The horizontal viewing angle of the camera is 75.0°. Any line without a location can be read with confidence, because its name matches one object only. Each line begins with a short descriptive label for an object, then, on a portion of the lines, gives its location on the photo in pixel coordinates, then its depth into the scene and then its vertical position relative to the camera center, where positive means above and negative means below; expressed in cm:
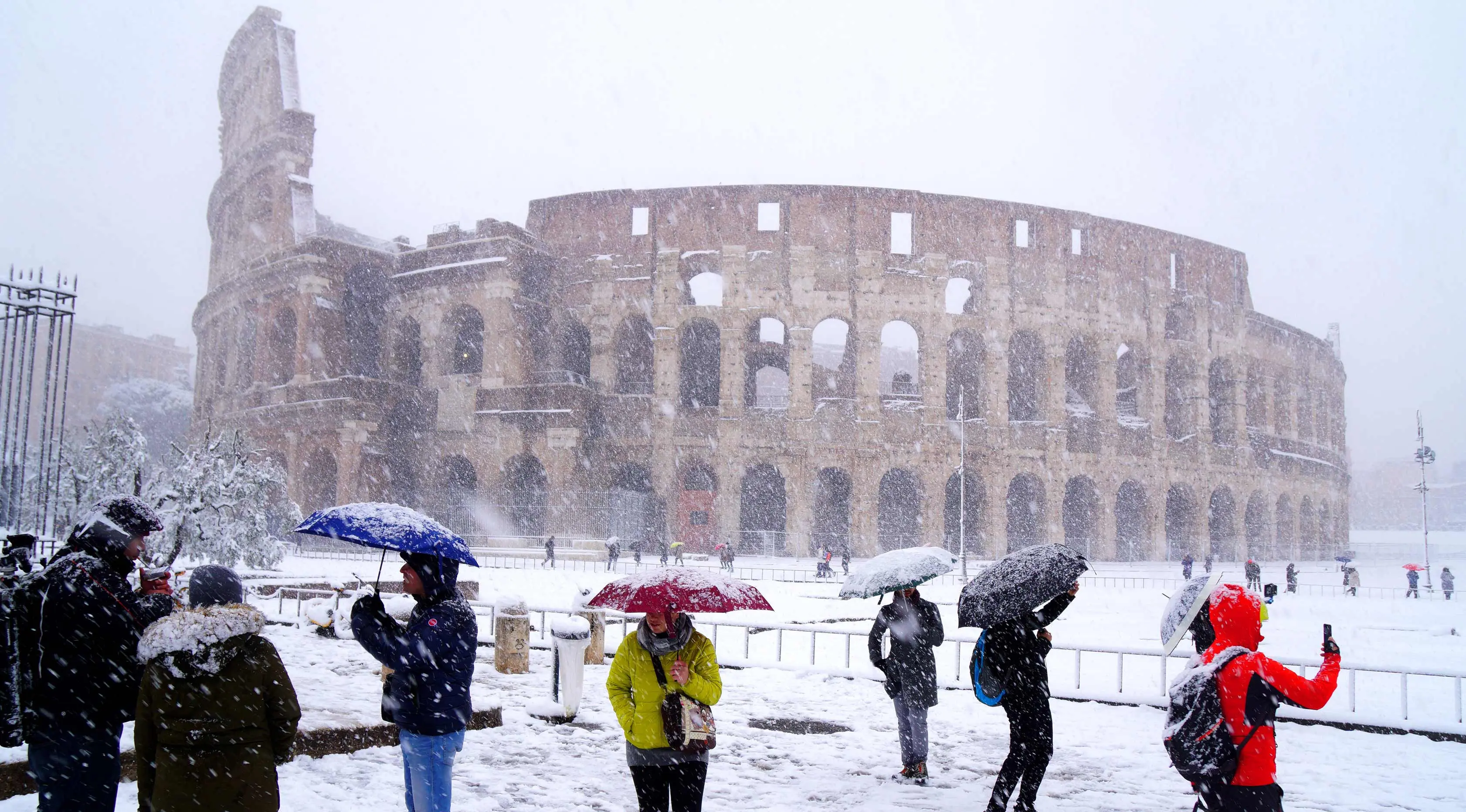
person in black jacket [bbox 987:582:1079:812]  506 -95
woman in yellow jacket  416 -84
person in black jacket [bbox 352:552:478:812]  397 -72
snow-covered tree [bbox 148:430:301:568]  1914 -30
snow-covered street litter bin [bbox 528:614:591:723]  816 -142
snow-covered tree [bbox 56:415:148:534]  2336 +69
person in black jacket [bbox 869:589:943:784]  648 -105
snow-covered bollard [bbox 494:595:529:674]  1043 -151
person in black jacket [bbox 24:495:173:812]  389 -74
